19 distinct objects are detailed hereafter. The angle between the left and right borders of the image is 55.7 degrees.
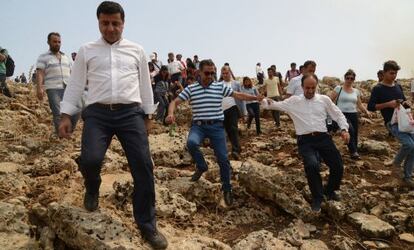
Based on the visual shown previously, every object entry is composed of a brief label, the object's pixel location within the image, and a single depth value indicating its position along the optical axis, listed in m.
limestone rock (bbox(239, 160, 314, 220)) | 4.82
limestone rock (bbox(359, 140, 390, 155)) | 8.16
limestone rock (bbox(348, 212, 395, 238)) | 4.42
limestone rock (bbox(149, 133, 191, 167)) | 6.83
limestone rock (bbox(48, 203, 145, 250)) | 3.20
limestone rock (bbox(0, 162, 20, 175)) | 5.46
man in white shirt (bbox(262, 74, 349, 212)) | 4.82
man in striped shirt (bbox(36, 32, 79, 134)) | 6.63
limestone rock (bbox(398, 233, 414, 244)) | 4.41
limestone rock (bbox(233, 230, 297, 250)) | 3.83
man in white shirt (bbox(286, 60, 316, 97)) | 7.32
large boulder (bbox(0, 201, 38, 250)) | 3.53
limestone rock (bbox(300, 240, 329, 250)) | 4.09
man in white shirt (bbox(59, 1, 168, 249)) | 3.22
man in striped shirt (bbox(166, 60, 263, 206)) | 5.01
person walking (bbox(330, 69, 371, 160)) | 7.14
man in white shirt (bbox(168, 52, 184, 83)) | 13.48
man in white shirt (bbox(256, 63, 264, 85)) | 18.07
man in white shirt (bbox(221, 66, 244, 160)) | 7.64
